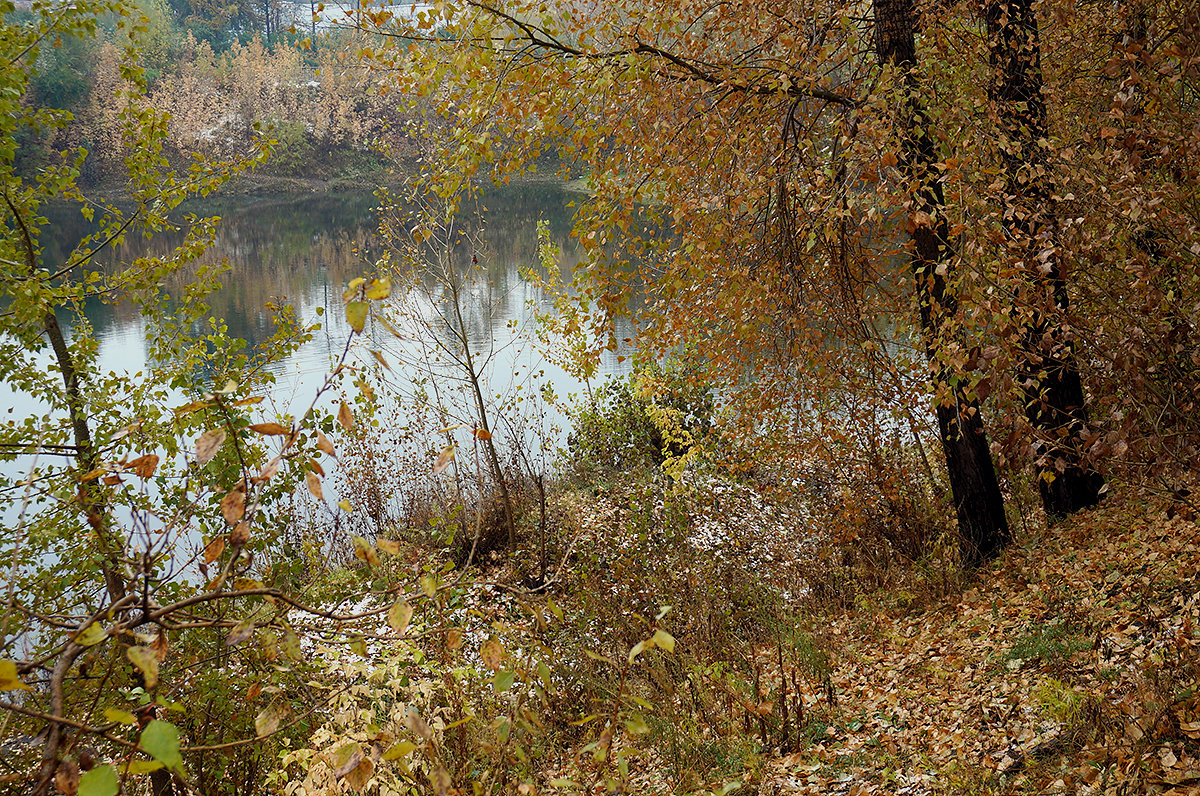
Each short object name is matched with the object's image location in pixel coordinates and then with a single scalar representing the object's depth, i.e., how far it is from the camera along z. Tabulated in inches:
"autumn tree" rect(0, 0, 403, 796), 148.2
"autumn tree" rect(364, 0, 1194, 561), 173.6
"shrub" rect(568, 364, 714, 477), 401.7
